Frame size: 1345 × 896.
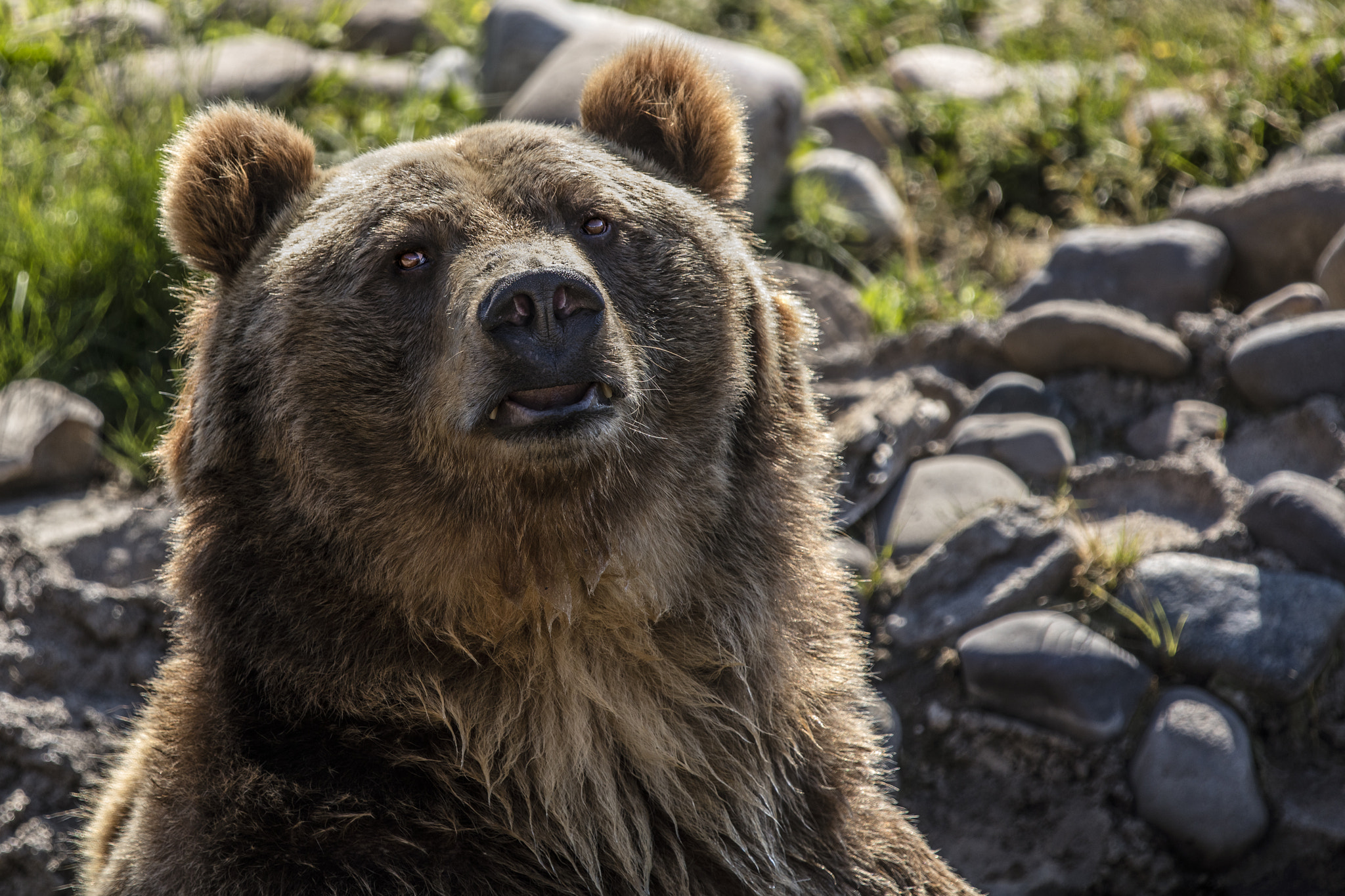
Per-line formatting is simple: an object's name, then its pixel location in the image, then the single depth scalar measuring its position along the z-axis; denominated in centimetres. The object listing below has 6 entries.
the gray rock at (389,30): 1705
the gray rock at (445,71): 1537
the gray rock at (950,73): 1573
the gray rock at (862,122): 1514
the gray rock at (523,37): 1495
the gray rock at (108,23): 1455
